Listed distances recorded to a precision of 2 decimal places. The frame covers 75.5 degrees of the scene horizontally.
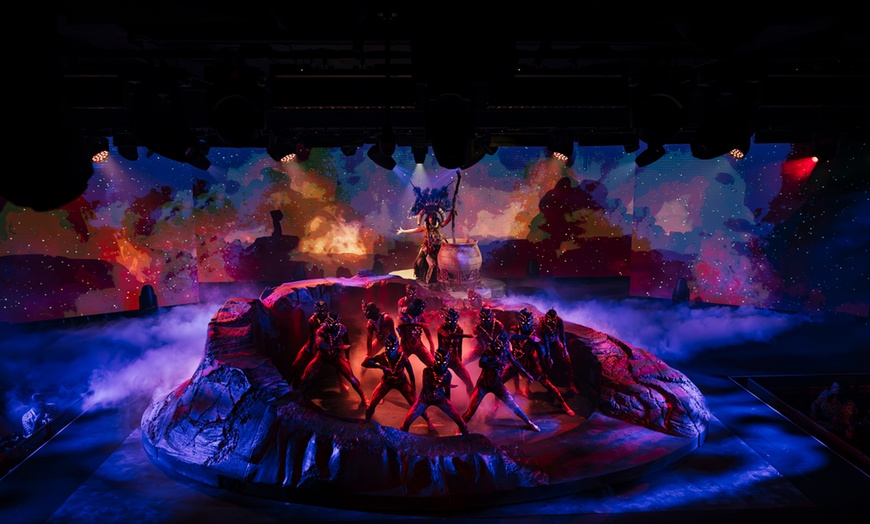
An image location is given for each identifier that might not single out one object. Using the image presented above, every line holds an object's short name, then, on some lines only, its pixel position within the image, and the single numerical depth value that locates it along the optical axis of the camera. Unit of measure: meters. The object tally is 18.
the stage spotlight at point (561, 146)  8.28
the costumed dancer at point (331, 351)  6.25
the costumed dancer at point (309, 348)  6.50
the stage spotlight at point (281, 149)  8.43
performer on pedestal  10.02
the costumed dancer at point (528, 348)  6.23
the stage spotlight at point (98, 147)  7.60
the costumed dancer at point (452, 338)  6.05
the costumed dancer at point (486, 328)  6.22
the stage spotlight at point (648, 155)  5.95
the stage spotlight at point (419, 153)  10.67
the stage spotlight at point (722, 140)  5.18
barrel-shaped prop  9.63
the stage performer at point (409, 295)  6.68
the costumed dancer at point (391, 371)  5.65
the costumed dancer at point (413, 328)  6.43
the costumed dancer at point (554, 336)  6.38
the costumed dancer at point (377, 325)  6.58
